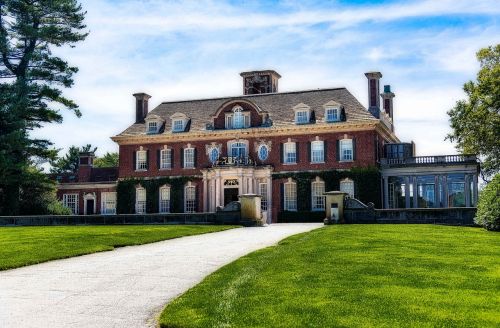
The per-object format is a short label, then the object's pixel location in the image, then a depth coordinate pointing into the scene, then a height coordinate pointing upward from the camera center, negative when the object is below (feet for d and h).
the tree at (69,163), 289.33 +21.49
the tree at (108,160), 304.30 +24.45
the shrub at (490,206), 82.02 -0.01
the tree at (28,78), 133.08 +29.66
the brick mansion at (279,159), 139.33 +11.33
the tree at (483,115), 123.65 +18.38
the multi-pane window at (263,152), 148.09 +13.14
